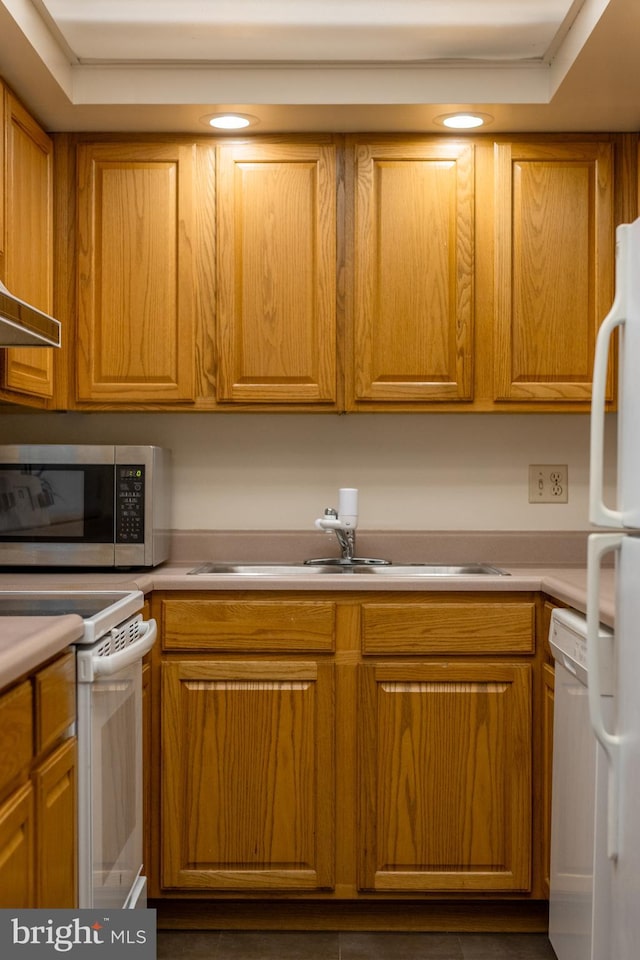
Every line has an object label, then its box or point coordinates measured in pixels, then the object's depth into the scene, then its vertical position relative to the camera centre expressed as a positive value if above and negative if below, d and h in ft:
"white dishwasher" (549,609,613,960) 5.78 -2.29
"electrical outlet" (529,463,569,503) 9.84 -0.09
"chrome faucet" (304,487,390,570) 9.19 -0.48
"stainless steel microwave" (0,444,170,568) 8.64 -0.32
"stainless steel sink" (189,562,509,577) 9.38 -0.97
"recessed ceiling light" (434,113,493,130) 8.56 +3.27
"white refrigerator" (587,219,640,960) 5.10 -0.73
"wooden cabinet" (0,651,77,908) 4.49 -1.68
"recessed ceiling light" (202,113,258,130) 8.57 +3.25
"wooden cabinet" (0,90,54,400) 7.77 +2.10
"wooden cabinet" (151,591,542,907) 7.97 -2.33
